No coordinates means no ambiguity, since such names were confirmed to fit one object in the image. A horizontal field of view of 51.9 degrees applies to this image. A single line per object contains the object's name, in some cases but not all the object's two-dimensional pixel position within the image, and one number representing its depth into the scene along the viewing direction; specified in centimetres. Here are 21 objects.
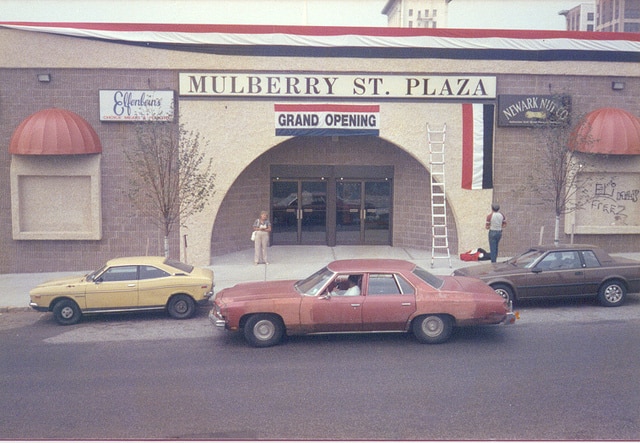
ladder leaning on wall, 1752
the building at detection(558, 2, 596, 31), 11506
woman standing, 1725
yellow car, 1233
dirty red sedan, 1013
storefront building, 1703
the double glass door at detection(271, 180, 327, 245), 2045
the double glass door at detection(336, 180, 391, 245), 2047
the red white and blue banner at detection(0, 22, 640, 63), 1703
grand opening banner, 1742
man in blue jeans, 1633
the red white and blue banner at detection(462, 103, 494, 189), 1762
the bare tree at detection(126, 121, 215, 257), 1503
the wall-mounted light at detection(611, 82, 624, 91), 1773
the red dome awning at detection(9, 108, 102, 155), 1625
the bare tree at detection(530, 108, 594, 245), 1620
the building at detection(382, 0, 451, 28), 11588
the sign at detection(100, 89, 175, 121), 1705
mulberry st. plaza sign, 1716
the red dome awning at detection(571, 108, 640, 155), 1675
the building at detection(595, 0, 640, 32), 11929
